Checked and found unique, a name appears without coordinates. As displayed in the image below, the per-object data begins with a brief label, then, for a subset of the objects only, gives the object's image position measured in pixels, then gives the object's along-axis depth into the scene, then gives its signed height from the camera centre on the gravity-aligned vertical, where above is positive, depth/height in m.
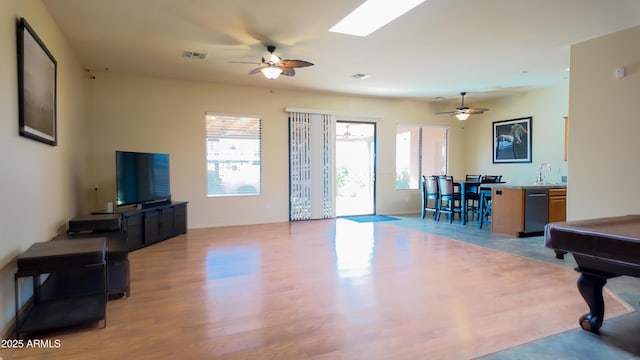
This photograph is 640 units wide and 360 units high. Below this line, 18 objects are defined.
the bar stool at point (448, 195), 7.66 -0.47
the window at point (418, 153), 9.37 +0.56
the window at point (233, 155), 7.11 +0.40
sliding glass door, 8.88 +0.19
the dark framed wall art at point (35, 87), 2.79 +0.79
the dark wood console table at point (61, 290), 2.46 -1.00
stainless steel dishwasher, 5.99 -0.62
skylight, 3.74 +1.77
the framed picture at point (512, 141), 8.03 +0.77
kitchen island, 6.00 -0.60
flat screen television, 5.21 -0.06
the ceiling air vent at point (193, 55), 5.20 +1.78
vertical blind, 7.76 +0.19
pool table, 2.05 -0.47
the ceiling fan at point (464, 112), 7.65 +1.34
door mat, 7.90 -1.01
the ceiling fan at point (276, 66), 4.52 +1.41
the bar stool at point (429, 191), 8.05 -0.39
